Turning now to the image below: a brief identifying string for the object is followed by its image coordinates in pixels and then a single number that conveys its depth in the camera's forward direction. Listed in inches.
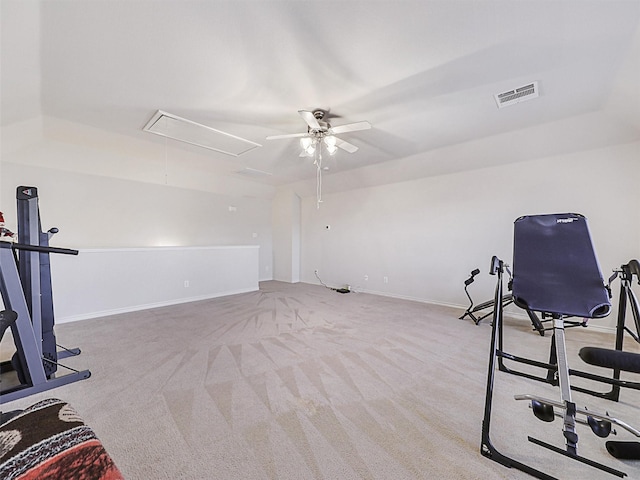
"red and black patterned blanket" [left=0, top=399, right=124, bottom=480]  30.0
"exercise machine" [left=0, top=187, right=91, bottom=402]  77.7
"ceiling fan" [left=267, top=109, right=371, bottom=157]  116.4
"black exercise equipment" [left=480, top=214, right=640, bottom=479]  54.1
